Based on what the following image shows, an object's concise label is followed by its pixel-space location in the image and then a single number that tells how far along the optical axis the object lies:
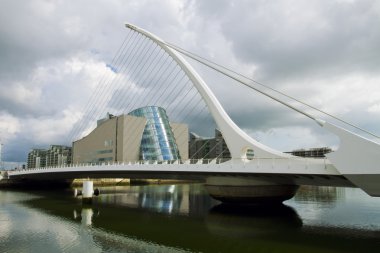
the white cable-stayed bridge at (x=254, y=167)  18.86
